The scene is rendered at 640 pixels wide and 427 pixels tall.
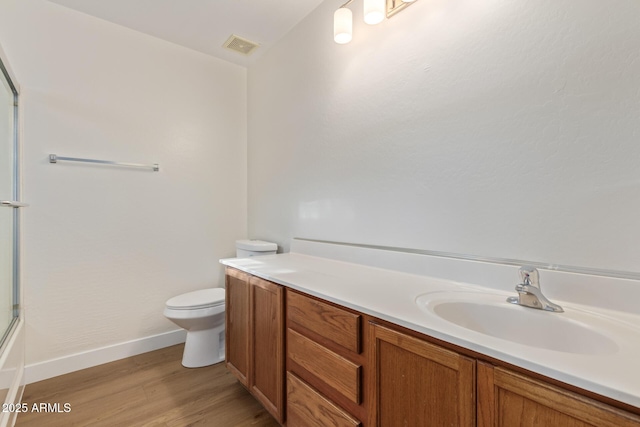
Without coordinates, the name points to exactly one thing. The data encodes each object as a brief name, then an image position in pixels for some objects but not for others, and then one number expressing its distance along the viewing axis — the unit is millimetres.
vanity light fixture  1362
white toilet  1854
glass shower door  1555
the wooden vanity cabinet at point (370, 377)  555
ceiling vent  2252
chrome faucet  848
